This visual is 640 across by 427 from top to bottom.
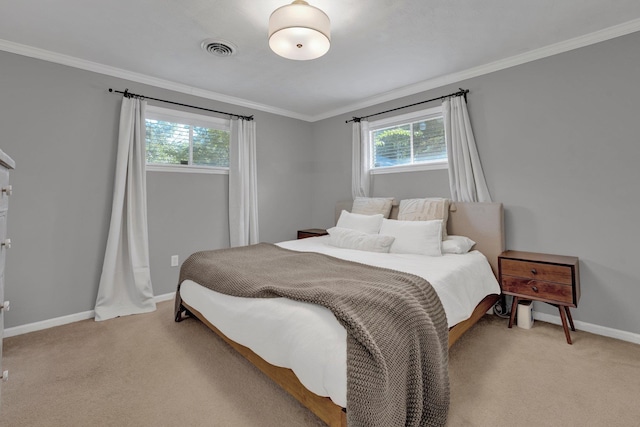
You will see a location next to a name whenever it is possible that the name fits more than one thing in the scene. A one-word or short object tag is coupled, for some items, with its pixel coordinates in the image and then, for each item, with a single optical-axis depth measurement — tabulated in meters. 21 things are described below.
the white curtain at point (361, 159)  3.81
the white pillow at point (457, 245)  2.58
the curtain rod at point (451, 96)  2.95
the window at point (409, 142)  3.27
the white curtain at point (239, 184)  3.67
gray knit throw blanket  1.07
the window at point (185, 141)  3.21
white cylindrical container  2.45
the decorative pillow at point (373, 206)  3.34
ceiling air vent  2.38
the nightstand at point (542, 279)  2.17
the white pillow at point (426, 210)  2.88
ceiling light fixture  1.67
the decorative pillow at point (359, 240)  2.68
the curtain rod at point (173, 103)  2.88
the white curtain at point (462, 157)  2.88
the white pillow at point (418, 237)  2.51
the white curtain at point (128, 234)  2.78
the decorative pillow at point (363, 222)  3.09
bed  1.19
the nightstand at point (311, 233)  3.97
